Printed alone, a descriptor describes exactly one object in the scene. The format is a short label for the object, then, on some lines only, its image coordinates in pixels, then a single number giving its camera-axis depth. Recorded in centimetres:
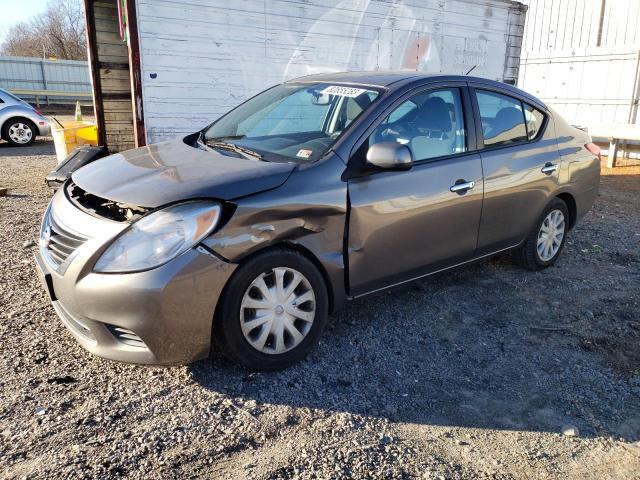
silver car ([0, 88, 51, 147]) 1326
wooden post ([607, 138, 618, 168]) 1200
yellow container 835
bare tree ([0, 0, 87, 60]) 5144
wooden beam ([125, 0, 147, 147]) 638
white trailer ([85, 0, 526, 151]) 670
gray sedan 275
